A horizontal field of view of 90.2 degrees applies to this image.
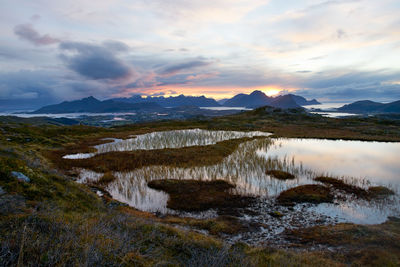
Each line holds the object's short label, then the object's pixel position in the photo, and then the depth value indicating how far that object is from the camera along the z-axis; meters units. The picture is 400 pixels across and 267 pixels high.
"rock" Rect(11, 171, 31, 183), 12.65
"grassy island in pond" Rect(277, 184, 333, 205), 18.14
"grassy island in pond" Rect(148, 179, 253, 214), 17.55
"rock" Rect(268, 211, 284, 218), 15.62
